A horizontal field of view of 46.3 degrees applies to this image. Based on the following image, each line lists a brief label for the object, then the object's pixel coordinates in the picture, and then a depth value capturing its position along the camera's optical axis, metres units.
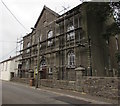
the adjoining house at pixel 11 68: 32.03
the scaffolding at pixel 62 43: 18.52
